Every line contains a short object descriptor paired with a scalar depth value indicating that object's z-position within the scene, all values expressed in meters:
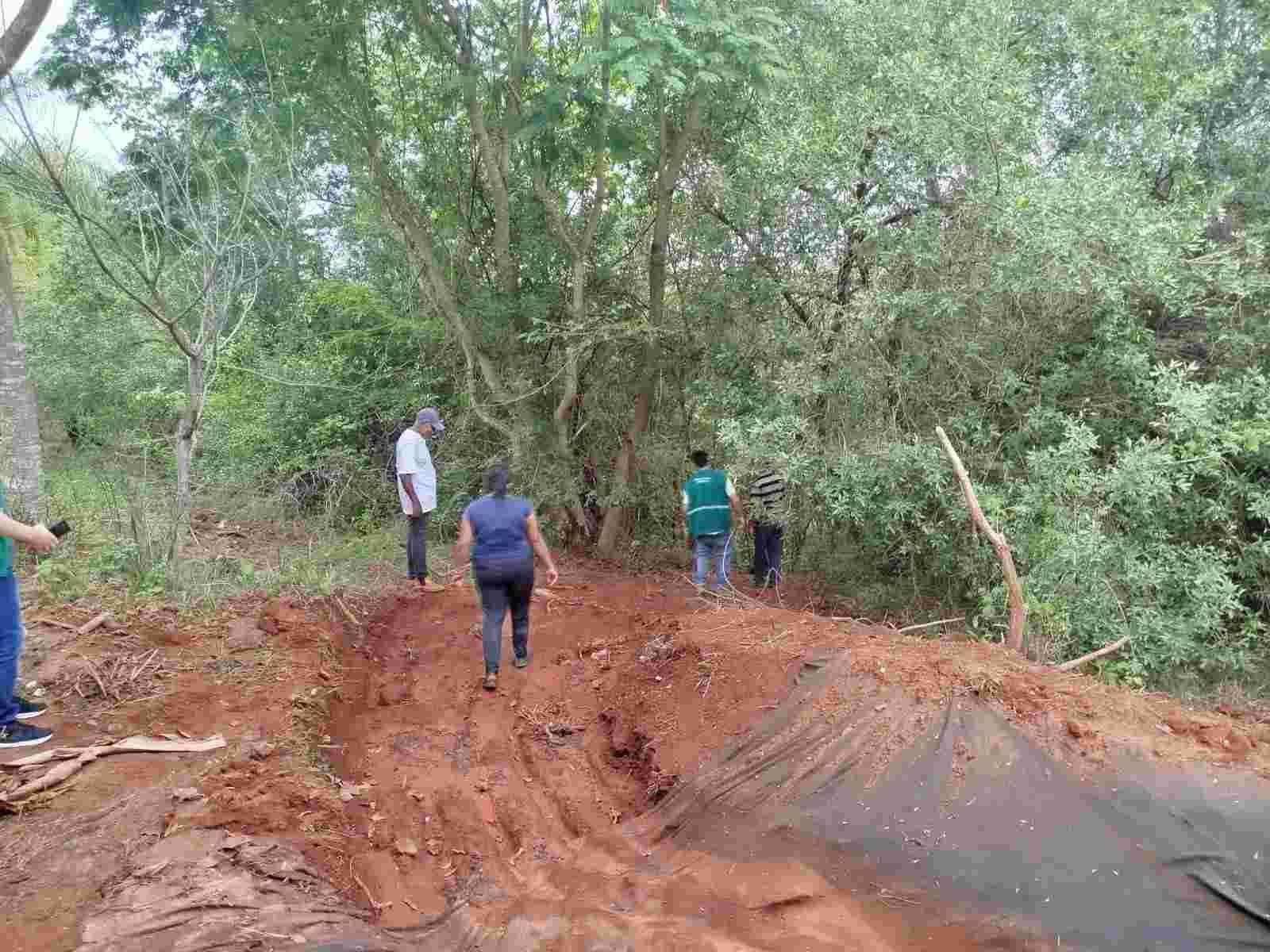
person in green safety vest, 7.93
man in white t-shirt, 7.71
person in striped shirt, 8.38
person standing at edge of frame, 4.45
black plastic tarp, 3.58
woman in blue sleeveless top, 5.93
